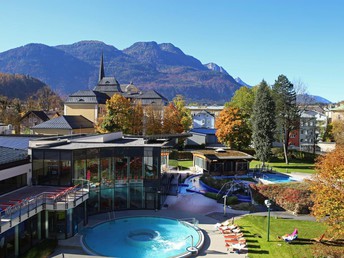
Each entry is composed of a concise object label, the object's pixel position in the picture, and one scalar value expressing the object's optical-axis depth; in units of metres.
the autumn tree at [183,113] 69.62
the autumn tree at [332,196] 19.09
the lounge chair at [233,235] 21.97
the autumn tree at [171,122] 56.34
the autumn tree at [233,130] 53.78
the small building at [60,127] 57.09
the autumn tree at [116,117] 50.91
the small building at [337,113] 89.64
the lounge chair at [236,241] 20.94
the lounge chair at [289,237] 21.36
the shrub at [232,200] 30.09
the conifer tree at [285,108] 54.56
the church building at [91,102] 72.56
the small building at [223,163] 42.50
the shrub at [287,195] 28.17
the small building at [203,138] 66.62
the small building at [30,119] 73.38
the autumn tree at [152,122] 54.84
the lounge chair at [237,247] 19.73
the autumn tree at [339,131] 54.92
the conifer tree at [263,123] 48.75
